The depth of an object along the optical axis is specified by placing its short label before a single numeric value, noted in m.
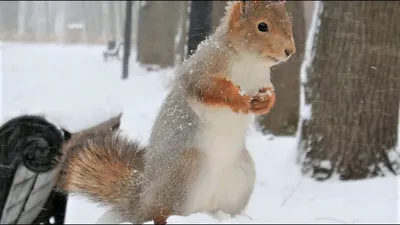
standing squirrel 1.29
